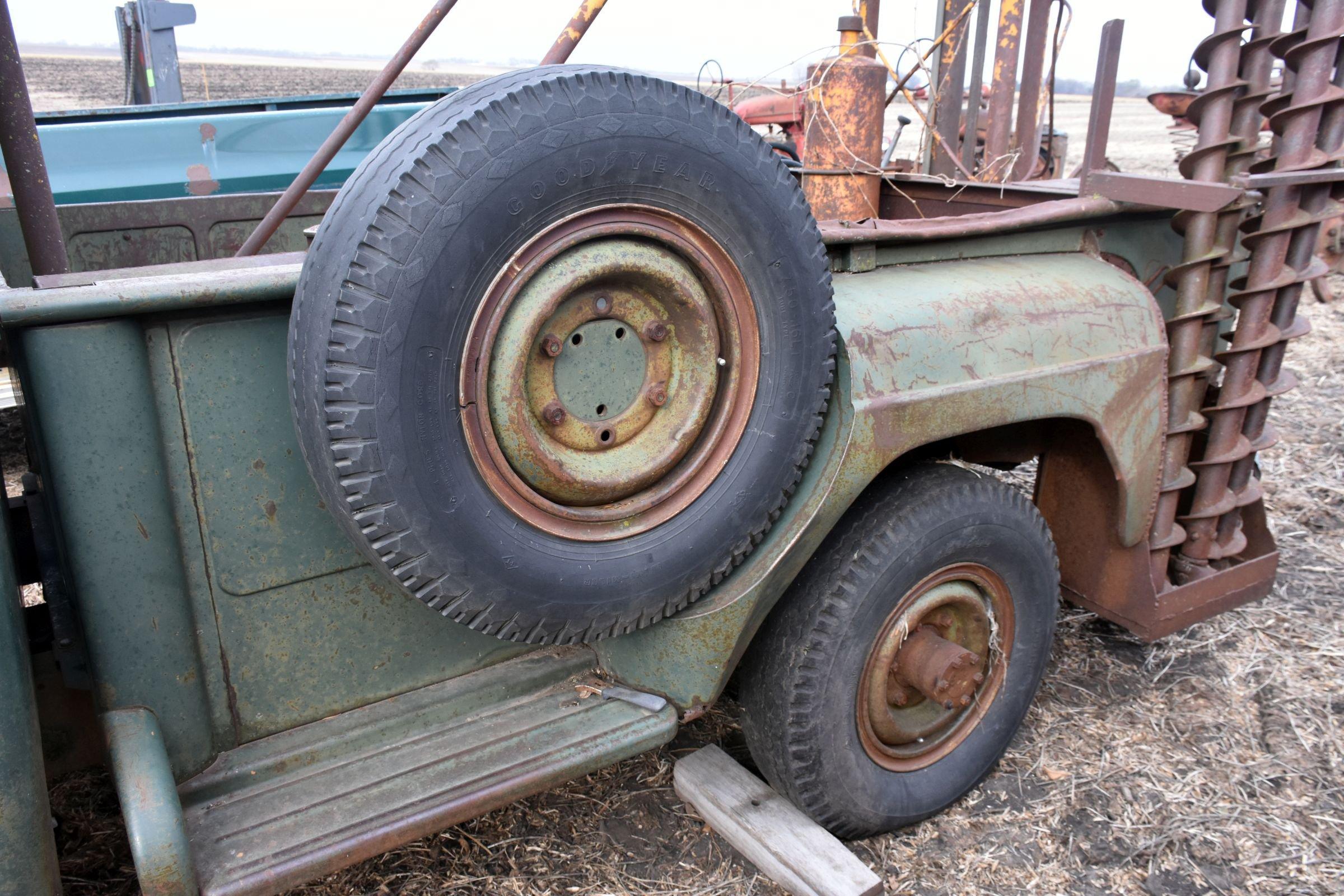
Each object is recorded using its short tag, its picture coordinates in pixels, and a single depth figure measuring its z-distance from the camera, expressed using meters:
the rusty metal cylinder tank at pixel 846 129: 3.38
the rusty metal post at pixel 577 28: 1.90
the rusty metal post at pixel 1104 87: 2.60
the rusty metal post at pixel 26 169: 1.48
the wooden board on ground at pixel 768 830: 1.93
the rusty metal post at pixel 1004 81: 4.95
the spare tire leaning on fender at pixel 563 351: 1.38
